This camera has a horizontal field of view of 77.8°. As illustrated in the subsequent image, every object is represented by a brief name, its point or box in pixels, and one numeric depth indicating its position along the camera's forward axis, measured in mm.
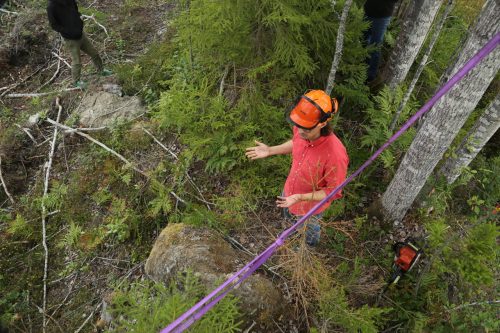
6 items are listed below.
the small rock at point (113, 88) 7143
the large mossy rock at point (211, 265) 3562
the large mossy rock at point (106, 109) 6684
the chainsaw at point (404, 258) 3705
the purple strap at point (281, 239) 2277
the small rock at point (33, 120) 7004
